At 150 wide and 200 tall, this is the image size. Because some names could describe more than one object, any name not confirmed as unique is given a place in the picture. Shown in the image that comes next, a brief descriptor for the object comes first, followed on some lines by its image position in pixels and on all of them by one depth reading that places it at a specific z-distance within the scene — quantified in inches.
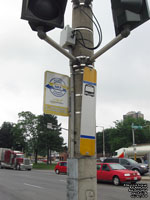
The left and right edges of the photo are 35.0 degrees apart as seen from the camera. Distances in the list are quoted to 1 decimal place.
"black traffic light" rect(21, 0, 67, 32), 102.3
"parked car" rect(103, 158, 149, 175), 857.5
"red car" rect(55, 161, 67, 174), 1082.9
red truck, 1560.0
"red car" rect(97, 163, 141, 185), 591.5
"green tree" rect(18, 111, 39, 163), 2576.3
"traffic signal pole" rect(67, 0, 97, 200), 112.7
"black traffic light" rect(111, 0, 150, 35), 106.4
